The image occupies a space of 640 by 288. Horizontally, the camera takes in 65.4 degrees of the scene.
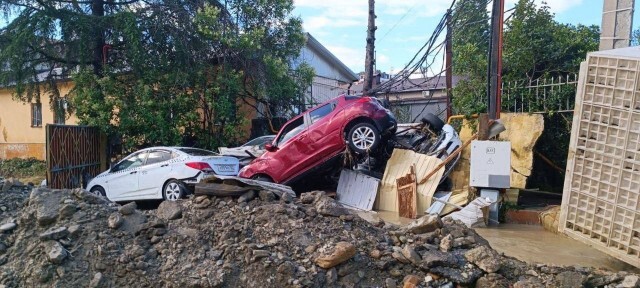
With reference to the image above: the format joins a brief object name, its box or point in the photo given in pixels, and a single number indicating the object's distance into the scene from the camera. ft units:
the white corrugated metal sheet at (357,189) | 33.55
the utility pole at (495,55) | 30.17
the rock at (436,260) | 16.07
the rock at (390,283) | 15.59
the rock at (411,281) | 15.62
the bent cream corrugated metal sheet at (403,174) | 30.78
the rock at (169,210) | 18.56
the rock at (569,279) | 15.96
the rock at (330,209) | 18.34
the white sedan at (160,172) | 35.29
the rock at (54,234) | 16.70
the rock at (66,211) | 17.87
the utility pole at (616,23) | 28.66
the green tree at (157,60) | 47.50
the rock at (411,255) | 16.24
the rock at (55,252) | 15.74
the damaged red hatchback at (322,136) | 33.78
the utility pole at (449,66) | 41.57
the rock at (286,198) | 19.29
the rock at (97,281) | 15.16
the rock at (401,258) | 16.38
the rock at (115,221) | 17.39
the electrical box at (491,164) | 27.84
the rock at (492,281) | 15.75
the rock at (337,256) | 15.61
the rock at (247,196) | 18.95
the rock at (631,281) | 15.78
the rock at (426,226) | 18.19
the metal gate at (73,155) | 41.19
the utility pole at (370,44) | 56.39
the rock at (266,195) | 19.20
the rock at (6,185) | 21.65
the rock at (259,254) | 15.64
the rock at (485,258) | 16.12
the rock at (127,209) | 18.26
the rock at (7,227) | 17.97
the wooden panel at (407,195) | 30.58
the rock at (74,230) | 16.93
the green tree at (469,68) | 37.47
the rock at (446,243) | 17.05
